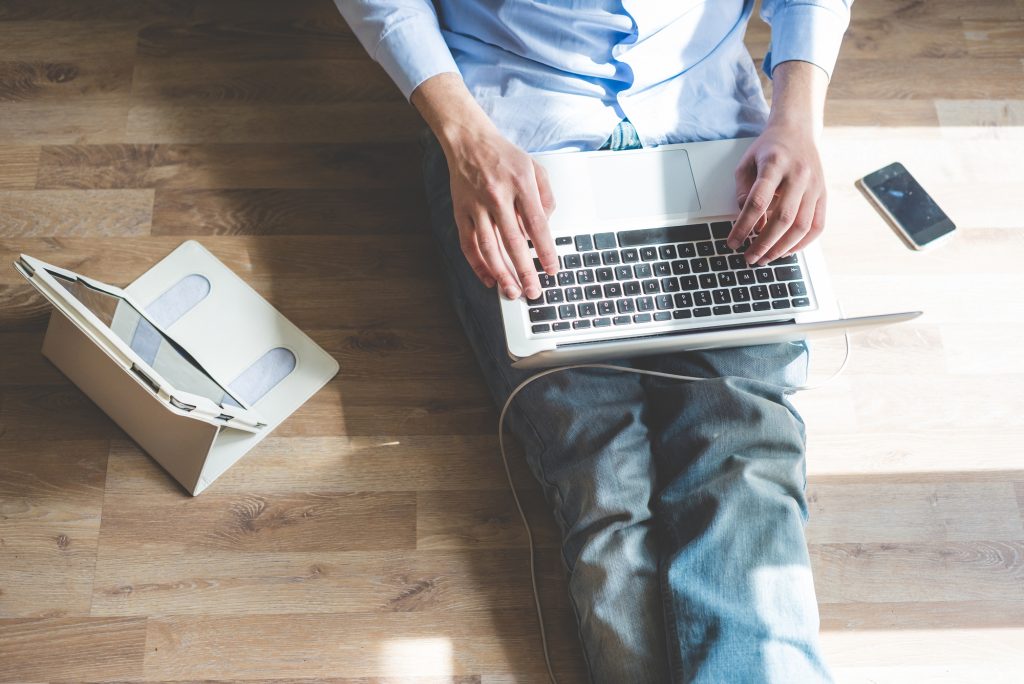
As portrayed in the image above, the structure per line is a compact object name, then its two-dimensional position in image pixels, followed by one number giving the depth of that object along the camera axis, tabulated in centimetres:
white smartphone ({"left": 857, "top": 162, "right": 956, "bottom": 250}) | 137
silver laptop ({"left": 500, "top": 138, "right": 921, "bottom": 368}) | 101
